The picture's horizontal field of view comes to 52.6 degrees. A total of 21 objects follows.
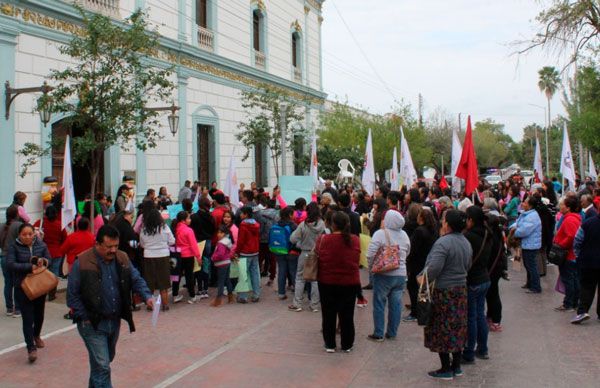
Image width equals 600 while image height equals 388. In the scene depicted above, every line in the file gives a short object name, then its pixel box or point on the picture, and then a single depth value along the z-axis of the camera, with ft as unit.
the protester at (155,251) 31.17
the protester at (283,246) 33.83
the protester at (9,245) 26.32
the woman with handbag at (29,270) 22.63
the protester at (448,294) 20.08
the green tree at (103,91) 35.32
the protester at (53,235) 34.37
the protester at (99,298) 16.67
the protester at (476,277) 21.61
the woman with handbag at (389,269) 24.79
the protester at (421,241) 27.25
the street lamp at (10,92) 40.11
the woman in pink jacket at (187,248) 33.17
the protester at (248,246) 33.37
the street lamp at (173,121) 52.70
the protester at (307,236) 30.25
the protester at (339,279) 23.56
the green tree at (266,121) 68.85
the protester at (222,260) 33.04
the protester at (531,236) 34.27
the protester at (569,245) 29.35
